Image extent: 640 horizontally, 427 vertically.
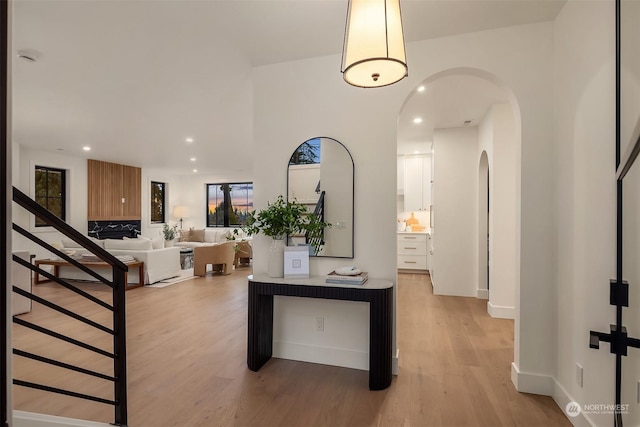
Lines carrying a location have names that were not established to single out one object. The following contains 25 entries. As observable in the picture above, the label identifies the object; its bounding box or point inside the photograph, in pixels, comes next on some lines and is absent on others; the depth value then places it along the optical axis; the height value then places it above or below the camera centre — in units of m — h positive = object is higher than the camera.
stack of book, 2.47 -0.50
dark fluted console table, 2.40 -0.74
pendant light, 1.34 +0.74
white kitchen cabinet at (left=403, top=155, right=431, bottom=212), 7.08 +0.64
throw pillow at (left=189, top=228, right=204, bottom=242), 10.12 -0.72
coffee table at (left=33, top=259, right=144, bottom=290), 5.79 -0.93
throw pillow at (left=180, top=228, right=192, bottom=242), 10.22 -0.74
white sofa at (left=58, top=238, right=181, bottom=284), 5.93 -0.83
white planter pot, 2.72 -0.38
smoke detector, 2.67 +1.29
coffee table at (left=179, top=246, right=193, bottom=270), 8.30 -1.18
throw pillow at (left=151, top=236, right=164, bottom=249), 6.26 -0.60
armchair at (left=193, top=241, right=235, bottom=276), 6.82 -0.94
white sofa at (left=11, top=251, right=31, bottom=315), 4.14 -0.91
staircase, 1.29 -0.53
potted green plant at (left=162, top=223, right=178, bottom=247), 8.78 -0.67
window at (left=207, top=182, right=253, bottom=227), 11.22 +0.31
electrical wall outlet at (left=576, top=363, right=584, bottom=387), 1.94 -0.95
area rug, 5.93 -1.30
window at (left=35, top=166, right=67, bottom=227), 7.13 +0.50
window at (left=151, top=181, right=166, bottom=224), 10.52 +0.33
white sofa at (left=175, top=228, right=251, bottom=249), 9.72 -0.73
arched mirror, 2.79 +0.22
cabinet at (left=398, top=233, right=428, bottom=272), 6.96 -0.79
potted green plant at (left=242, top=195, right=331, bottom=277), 2.71 -0.11
